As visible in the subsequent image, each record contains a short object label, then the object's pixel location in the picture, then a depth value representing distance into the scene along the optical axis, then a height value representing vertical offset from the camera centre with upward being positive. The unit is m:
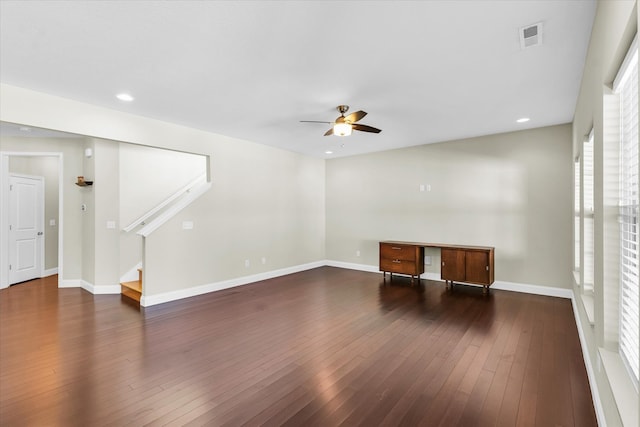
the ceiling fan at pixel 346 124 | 3.56 +1.10
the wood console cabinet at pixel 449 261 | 4.88 -0.86
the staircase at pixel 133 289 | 4.63 -1.23
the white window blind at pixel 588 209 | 2.85 +0.04
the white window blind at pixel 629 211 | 1.38 +0.01
